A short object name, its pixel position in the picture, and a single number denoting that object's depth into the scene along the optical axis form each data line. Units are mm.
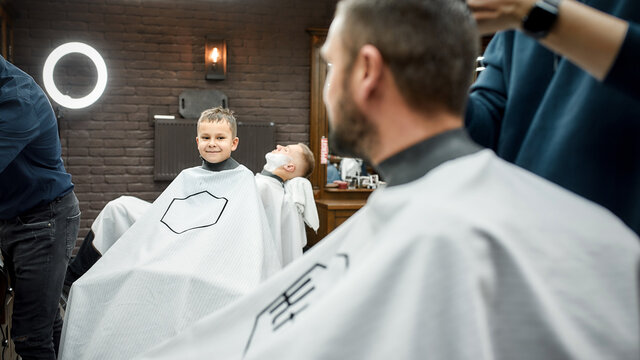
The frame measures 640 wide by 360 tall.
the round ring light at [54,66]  4375
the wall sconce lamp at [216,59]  4797
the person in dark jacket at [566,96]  698
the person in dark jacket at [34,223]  1904
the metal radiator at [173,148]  4766
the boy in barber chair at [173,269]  1837
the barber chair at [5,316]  2082
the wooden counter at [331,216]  4418
